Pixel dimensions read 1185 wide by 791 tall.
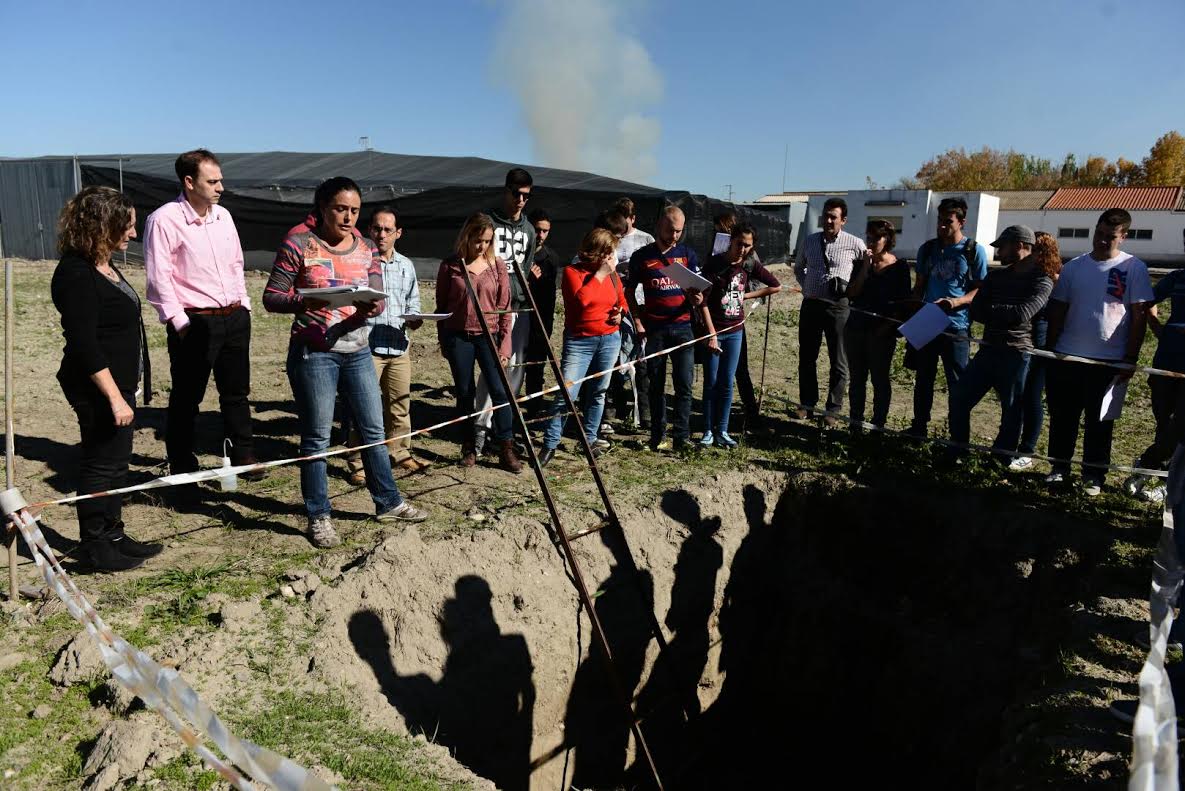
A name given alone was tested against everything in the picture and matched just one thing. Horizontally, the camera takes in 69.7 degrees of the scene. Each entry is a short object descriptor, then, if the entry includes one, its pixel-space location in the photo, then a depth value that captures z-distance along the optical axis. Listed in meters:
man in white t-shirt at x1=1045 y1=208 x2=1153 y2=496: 5.64
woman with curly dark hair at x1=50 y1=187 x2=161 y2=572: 3.96
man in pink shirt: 5.00
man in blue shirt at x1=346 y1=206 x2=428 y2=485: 5.61
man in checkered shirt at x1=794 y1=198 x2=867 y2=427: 6.98
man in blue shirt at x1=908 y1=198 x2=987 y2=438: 6.43
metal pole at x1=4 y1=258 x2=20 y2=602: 3.70
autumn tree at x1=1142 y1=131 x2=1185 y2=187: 61.72
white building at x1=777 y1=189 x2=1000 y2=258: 39.19
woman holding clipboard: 4.46
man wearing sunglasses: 6.47
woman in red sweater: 6.03
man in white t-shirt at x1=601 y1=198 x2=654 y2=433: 7.09
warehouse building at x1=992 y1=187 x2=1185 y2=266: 39.47
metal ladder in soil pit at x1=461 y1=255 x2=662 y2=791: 4.44
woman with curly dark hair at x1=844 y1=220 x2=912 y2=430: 6.66
